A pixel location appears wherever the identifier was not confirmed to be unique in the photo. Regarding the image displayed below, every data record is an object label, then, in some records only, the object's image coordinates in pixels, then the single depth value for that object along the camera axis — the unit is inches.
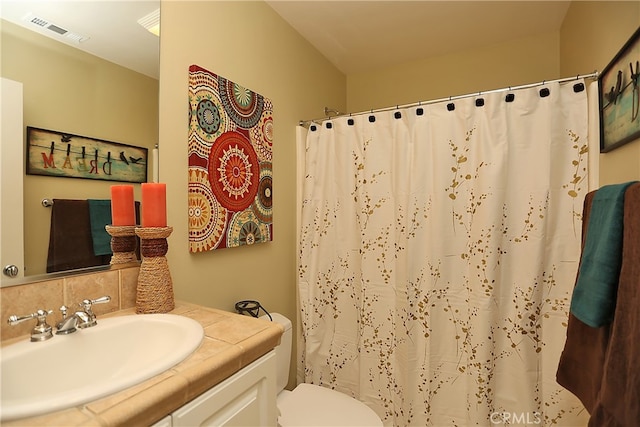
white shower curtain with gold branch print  54.6
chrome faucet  32.4
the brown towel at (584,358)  35.9
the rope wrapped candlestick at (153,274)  39.7
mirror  34.0
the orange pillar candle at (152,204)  40.4
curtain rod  51.4
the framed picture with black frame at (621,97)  37.7
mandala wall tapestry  51.2
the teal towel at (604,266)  32.9
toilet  51.9
